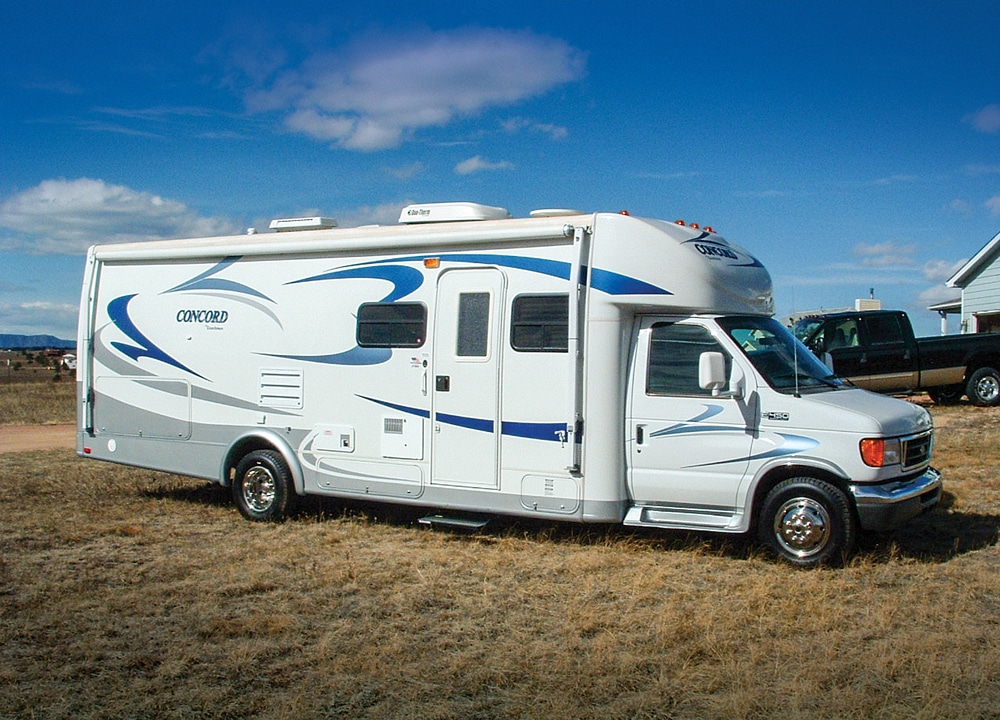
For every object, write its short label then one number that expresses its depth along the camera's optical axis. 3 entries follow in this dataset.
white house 25.78
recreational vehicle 7.70
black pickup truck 17.95
